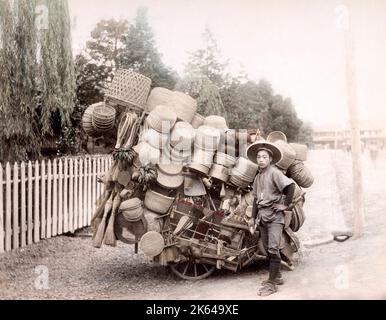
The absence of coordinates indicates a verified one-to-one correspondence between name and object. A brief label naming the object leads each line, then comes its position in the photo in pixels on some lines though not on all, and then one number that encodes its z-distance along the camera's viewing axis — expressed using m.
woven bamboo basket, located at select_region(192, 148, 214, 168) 6.04
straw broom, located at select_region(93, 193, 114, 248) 6.05
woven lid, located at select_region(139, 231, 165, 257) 5.93
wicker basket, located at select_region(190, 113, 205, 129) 6.58
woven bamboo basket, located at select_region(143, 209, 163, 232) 6.05
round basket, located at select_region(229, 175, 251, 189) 6.09
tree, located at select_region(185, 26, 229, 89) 10.35
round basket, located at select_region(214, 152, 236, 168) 6.11
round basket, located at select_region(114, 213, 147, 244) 6.07
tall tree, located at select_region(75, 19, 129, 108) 9.97
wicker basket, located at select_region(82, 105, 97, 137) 6.51
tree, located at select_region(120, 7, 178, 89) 10.71
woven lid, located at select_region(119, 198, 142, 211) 5.92
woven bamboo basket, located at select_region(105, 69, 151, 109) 6.24
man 5.57
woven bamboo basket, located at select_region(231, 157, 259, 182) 6.07
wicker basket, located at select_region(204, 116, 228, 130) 6.45
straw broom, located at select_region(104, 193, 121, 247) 5.99
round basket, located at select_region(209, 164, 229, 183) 6.08
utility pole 7.55
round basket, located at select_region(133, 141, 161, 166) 5.98
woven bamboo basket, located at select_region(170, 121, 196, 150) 6.06
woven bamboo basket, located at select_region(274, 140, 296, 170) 6.24
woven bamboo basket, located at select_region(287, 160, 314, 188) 6.43
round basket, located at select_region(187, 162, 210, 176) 6.00
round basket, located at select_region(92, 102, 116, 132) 6.25
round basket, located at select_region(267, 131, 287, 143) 6.47
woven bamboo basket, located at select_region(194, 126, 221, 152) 6.09
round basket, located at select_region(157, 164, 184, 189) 6.05
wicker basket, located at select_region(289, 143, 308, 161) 6.50
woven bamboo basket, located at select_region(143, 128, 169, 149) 6.04
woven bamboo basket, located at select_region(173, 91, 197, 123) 6.39
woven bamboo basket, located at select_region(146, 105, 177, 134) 6.07
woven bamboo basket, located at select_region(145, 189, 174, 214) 6.07
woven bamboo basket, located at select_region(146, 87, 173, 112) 6.46
